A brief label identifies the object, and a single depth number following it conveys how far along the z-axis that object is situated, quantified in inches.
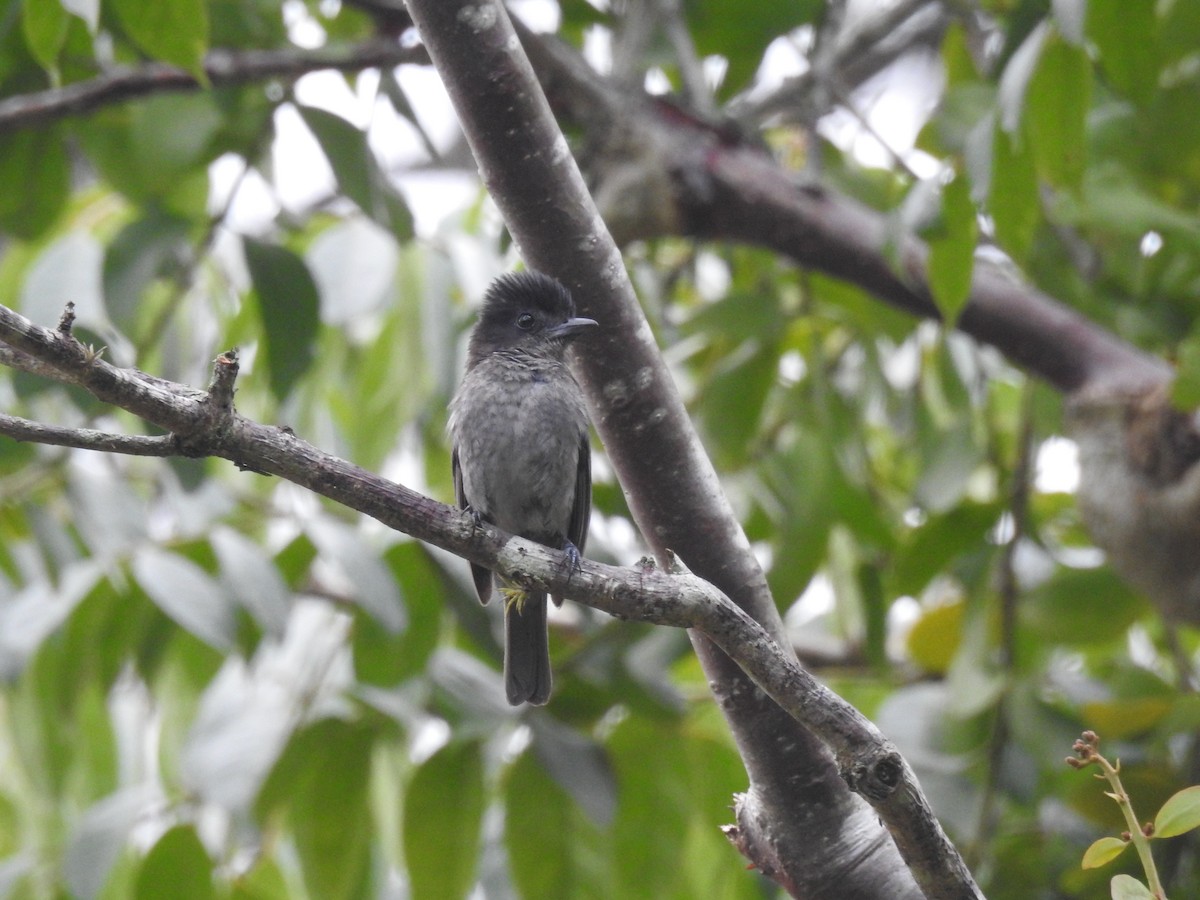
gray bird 297.7
